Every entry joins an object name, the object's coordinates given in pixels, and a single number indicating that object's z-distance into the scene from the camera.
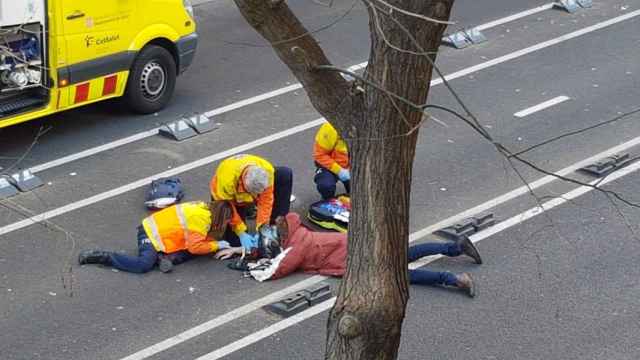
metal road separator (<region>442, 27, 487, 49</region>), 15.59
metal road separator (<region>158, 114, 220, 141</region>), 12.76
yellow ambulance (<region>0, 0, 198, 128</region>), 11.85
